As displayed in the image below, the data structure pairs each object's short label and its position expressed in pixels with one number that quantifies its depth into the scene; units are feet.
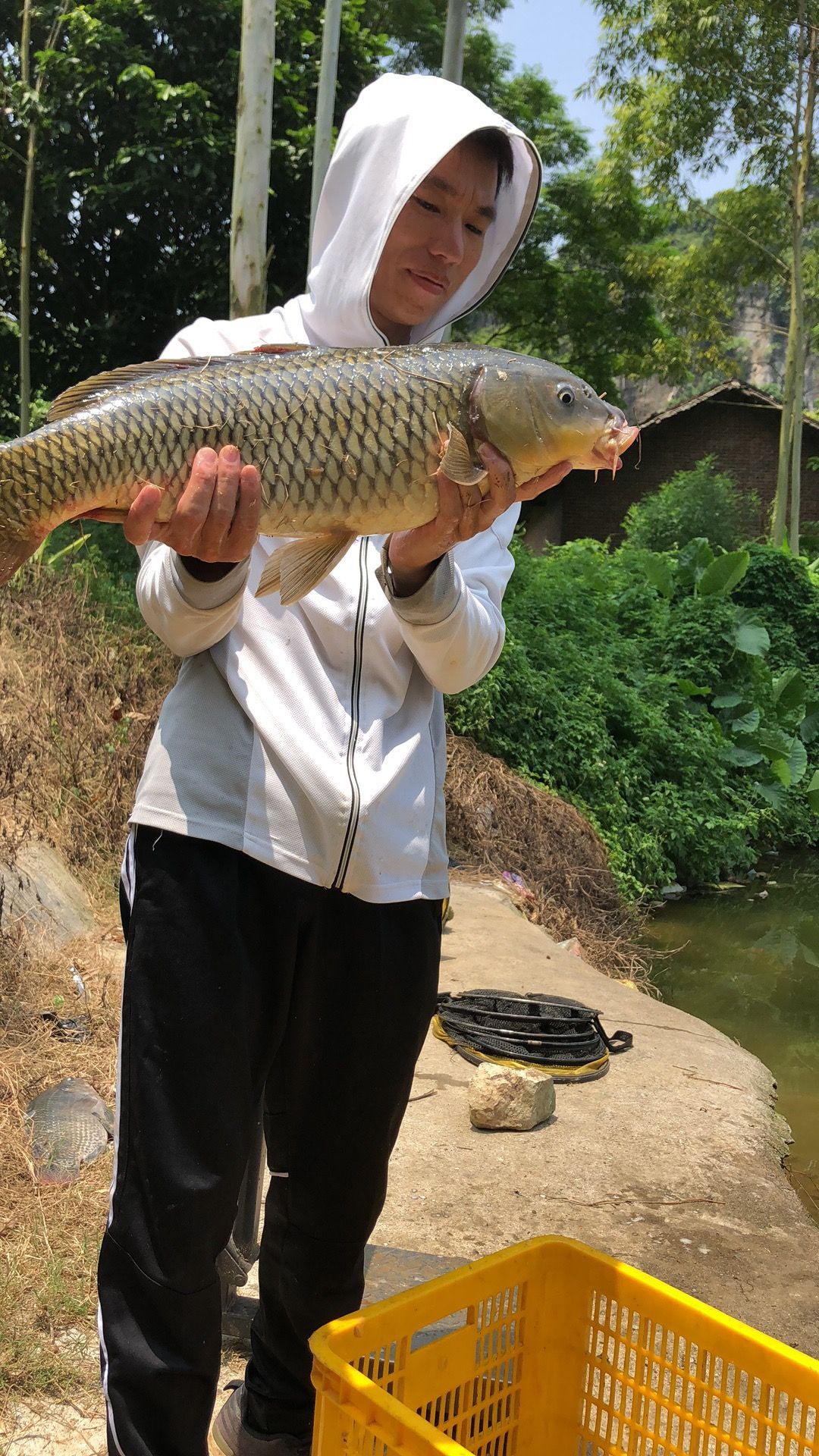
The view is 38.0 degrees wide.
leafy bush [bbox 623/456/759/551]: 71.61
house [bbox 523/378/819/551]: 88.38
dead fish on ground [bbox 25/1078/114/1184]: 10.78
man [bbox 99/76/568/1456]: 5.33
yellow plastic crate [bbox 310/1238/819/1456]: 4.71
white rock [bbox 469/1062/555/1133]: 13.92
